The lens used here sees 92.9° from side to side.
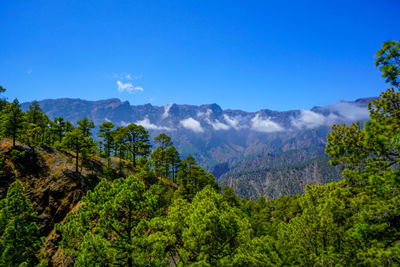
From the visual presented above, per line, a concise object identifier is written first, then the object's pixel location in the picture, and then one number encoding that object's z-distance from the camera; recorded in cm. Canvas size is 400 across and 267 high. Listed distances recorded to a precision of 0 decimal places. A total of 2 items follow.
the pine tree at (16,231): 1405
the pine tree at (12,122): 3334
